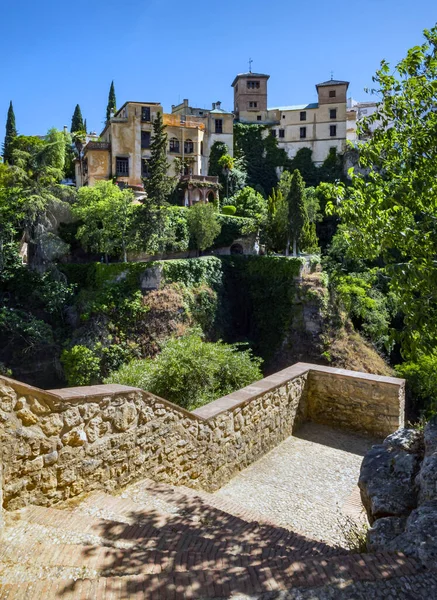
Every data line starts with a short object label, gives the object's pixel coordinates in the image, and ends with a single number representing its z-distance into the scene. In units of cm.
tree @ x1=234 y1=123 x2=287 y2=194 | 4575
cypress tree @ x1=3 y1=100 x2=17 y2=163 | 4534
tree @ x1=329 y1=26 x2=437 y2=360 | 502
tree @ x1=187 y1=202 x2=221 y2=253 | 2903
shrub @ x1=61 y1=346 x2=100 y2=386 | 2065
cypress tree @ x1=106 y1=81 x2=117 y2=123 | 5078
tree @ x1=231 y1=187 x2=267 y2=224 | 3591
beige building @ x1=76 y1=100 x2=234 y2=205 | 3678
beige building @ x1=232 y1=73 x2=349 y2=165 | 4853
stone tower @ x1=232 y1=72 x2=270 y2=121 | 4925
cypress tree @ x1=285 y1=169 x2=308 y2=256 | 2973
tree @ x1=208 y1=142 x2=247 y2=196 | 4219
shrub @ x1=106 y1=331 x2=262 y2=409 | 870
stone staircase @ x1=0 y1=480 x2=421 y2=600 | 232
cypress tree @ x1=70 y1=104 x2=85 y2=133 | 5055
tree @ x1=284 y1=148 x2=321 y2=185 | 4712
